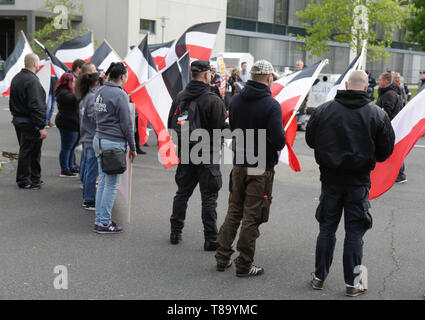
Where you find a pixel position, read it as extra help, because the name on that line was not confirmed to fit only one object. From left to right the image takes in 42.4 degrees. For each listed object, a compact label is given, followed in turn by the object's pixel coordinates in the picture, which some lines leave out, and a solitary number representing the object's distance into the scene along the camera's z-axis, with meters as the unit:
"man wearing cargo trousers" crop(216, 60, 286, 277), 4.93
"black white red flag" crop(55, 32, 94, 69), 11.61
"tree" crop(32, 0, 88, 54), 30.55
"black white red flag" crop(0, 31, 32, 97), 11.82
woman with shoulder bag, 6.01
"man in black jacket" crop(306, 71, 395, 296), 4.48
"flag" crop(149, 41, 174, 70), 12.56
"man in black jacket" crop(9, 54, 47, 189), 7.79
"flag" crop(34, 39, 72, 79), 9.89
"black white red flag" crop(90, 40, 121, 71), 10.95
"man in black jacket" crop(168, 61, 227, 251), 5.52
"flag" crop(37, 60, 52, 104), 12.09
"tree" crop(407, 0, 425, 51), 38.56
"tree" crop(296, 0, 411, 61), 30.34
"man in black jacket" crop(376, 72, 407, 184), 9.11
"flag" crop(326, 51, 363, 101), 7.21
